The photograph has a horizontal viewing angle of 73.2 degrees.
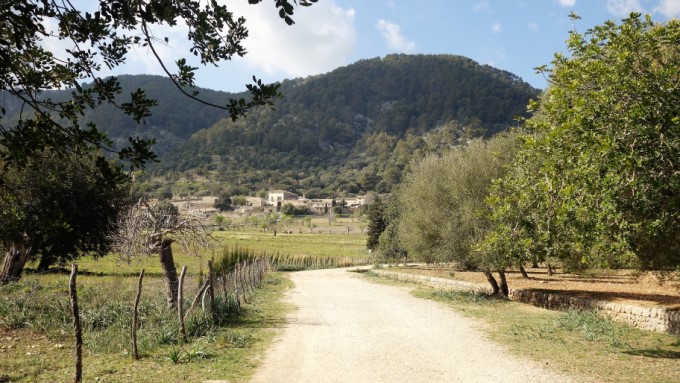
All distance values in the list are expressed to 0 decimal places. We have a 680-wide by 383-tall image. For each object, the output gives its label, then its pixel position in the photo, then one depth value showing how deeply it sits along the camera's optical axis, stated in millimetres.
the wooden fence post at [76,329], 7770
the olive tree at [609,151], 7801
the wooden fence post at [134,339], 9766
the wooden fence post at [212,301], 13657
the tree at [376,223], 57641
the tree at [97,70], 4148
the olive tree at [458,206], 21297
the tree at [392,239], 46841
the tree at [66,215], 22994
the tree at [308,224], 107750
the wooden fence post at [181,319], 11672
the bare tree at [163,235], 14727
